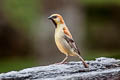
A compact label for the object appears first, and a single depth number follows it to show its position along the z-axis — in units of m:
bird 10.06
